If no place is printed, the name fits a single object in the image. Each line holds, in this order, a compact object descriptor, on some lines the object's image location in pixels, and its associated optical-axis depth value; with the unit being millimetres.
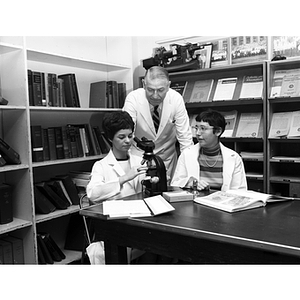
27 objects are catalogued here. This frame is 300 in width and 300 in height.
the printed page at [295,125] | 2930
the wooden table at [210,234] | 1251
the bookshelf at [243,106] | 3057
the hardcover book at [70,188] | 2945
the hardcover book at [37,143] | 2637
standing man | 2916
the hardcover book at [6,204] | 2451
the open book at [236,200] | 1637
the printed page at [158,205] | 1605
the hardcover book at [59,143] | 2836
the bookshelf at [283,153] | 2939
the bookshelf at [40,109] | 2484
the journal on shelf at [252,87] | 3084
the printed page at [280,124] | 2980
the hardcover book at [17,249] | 2546
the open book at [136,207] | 1594
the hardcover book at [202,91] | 3371
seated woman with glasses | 2229
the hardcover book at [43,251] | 2658
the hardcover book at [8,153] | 2410
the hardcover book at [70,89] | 2932
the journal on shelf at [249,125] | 3141
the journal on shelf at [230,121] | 3262
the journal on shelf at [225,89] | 3256
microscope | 1931
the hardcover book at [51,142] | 2777
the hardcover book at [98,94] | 3276
